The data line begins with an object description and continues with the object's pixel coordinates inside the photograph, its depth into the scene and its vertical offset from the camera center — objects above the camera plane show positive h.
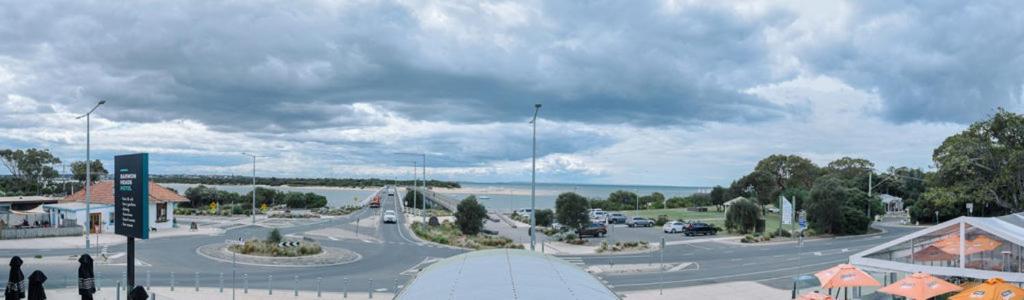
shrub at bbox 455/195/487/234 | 53.25 -4.28
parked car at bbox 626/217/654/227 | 67.94 -5.88
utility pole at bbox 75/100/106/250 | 29.48 +0.52
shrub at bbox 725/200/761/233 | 56.84 -4.19
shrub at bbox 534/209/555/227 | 62.84 -5.04
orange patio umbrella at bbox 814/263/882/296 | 18.05 -2.99
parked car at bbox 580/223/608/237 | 52.97 -5.26
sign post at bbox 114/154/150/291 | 16.42 -1.01
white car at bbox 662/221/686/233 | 59.31 -5.50
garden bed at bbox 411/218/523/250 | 44.03 -5.30
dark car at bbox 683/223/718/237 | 56.66 -5.43
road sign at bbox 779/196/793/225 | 35.10 -2.43
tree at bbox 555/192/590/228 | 50.06 -3.49
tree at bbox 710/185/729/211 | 108.06 -4.87
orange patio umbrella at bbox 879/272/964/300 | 17.00 -3.03
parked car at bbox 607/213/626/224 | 71.78 -5.82
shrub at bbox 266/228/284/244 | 40.00 -4.55
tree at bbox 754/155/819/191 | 97.46 -0.54
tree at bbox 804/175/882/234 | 56.72 -3.79
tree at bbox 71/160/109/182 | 103.81 -1.74
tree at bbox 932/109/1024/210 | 39.69 +0.40
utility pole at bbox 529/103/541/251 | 22.52 -1.50
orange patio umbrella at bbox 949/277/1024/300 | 15.98 -2.91
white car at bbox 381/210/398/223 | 66.69 -5.56
